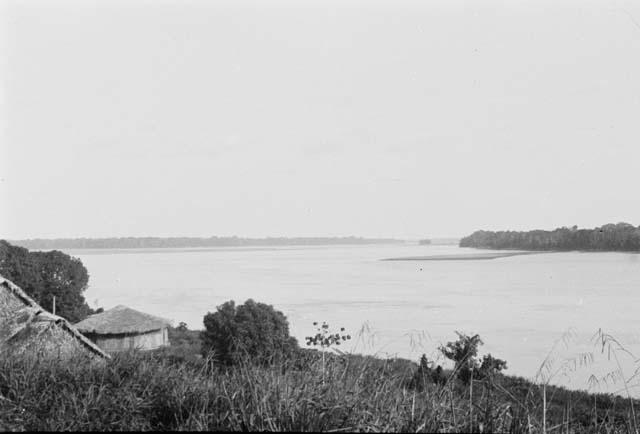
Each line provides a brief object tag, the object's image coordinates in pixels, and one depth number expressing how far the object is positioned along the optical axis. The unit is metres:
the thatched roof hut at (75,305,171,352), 30.40
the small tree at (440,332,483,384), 17.29
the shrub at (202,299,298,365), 24.47
